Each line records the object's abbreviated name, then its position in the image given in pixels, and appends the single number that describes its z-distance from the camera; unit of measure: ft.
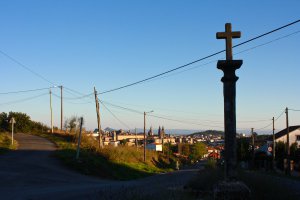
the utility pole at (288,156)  154.98
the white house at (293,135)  279.49
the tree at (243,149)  241.96
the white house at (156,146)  474.20
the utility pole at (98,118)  156.66
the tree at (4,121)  192.65
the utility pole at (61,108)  215.10
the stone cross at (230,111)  34.91
